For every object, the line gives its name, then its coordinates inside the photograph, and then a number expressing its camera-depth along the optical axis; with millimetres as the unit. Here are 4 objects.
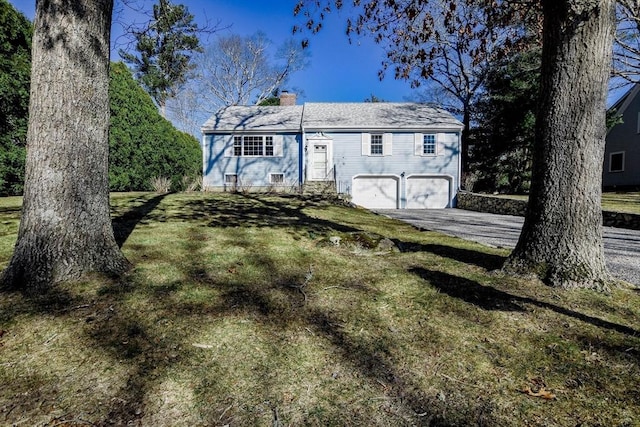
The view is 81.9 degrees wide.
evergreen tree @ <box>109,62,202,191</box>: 14344
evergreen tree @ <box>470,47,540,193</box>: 20156
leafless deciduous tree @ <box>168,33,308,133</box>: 29000
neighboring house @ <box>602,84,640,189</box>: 21094
